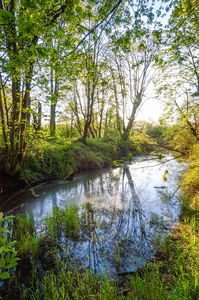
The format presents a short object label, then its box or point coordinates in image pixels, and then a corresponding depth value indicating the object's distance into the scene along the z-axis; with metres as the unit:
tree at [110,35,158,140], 17.70
